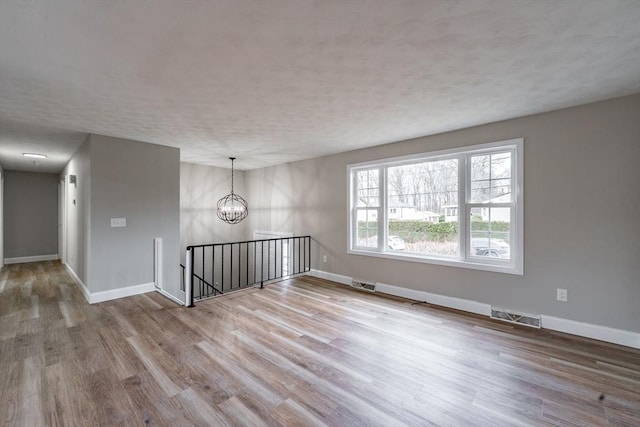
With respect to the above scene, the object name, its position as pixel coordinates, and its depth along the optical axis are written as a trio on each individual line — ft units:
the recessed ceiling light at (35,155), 16.63
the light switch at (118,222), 13.40
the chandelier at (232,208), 22.65
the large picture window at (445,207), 10.97
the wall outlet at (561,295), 9.70
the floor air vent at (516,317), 10.18
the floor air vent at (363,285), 14.93
